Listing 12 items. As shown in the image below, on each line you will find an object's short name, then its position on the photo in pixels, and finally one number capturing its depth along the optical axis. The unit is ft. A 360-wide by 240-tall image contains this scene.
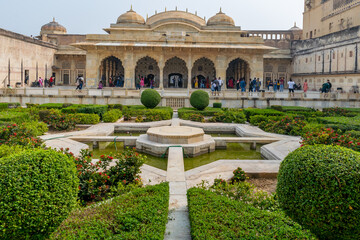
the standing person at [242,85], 62.02
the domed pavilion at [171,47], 73.77
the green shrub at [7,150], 15.21
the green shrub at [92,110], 39.40
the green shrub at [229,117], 39.74
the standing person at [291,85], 62.13
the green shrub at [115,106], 47.42
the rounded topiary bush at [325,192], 8.05
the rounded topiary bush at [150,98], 46.06
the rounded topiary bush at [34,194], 8.00
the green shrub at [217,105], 52.31
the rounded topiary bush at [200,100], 45.70
